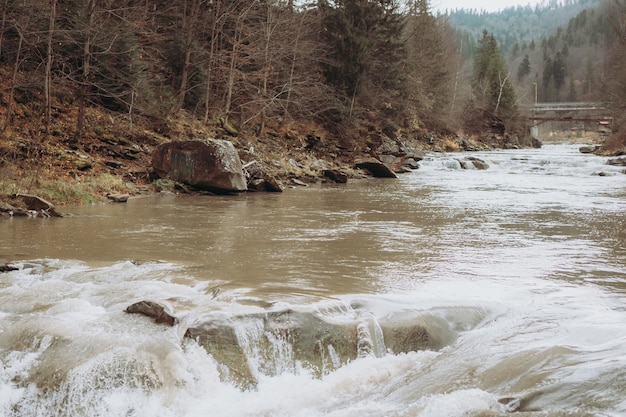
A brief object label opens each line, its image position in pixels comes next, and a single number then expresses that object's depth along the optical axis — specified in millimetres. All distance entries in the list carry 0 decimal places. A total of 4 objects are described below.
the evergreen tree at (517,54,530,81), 123188
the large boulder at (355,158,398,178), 23375
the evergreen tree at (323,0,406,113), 28922
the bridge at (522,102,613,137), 61741
